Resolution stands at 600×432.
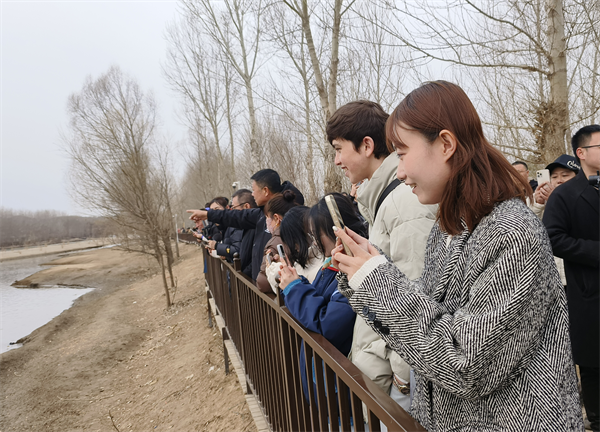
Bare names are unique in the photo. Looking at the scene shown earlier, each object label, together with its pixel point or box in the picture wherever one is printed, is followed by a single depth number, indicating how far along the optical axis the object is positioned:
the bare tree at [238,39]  14.67
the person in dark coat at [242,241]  5.02
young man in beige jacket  1.65
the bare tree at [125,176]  13.81
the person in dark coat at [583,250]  2.70
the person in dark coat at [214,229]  7.75
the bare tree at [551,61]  4.34
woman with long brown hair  0.94
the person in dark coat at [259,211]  4.25
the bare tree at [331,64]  6.58
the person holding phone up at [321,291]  1.82
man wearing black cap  3.59
